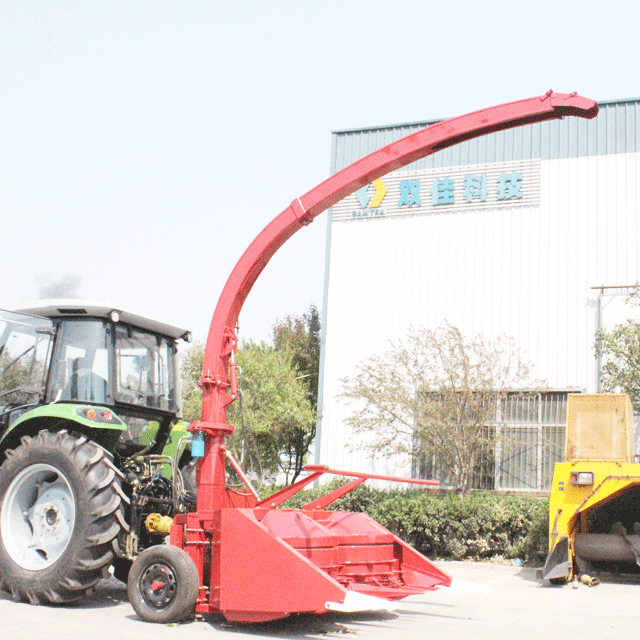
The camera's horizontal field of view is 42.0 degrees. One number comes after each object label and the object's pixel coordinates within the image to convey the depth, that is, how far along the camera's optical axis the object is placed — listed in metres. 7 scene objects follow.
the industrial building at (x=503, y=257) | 16.75
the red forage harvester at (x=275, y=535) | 6.02
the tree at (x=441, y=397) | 14.84
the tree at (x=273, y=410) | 20.11
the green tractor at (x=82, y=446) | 6.89
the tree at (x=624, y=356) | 14.37
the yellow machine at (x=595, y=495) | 9.78
